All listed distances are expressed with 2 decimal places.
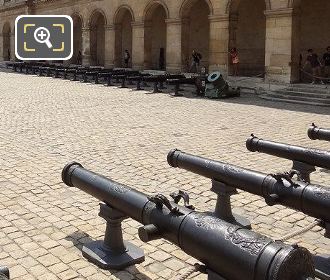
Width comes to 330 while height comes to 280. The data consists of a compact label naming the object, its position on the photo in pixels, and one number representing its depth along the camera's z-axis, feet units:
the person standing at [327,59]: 61.98
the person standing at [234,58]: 64.54
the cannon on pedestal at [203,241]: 7.47
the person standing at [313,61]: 60.76
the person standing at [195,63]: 75.56
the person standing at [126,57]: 92.58
